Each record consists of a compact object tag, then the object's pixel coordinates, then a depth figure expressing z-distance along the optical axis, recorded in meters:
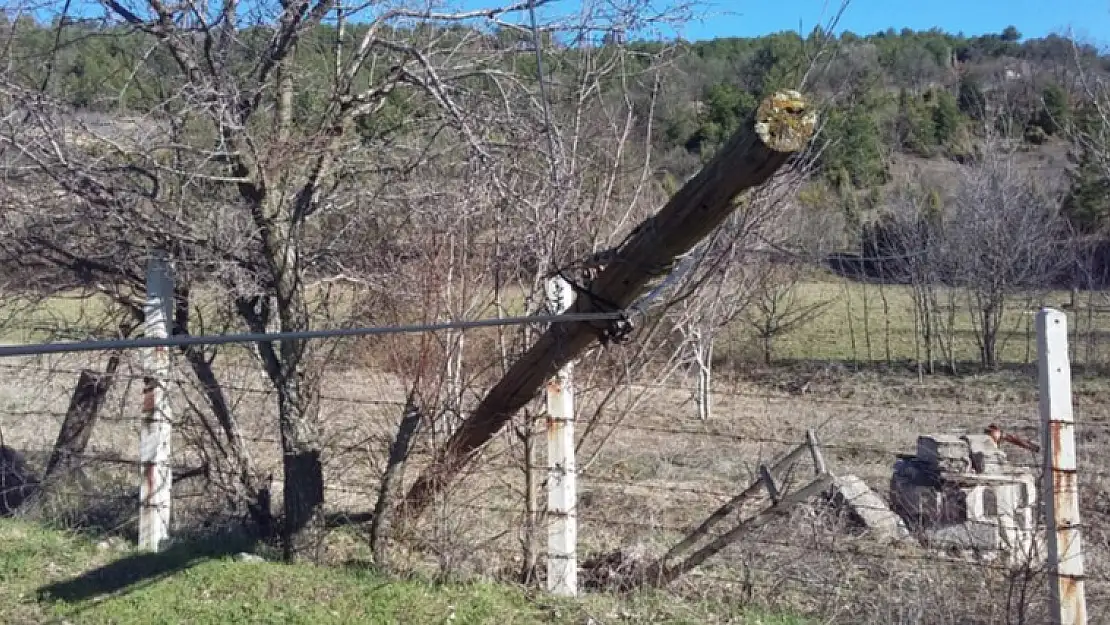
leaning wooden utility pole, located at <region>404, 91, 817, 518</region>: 2.81
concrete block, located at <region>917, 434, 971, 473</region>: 7.45
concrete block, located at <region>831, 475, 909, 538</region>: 7.18
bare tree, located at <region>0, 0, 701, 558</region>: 5.21
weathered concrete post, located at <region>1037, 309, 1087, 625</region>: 3.96
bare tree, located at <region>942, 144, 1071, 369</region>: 17.61
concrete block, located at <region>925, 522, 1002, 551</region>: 6.11
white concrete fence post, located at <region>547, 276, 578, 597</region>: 4.73
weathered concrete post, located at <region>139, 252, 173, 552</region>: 5.45
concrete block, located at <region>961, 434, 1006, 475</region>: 7.57
